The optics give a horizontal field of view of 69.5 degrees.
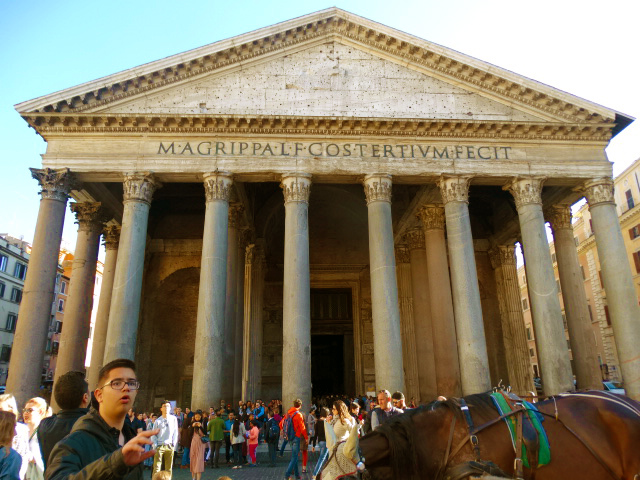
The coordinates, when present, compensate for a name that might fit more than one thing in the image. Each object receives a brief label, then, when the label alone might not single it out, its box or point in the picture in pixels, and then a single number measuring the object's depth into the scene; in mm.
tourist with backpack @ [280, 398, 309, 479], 8445
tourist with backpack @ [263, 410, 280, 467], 10609
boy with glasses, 1756
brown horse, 2762
